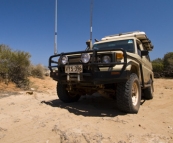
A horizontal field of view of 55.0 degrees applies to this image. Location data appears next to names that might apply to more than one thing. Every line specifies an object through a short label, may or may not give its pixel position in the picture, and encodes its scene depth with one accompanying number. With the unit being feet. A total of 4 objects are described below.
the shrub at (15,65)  30.60
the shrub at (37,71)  42.60
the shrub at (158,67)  62.93
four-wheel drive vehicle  10.66
